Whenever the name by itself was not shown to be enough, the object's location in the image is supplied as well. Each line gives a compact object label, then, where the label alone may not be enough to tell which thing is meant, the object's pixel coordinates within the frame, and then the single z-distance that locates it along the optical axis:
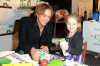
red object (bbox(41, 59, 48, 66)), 0.94
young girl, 1.44
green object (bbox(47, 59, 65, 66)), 1.06
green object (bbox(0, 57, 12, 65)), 1.10
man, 1.59
